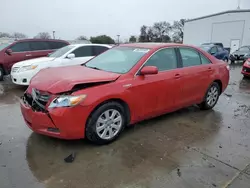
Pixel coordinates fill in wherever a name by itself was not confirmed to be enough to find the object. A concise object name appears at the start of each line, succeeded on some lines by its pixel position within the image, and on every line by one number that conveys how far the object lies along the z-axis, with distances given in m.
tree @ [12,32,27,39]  49.16
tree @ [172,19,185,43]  60.87
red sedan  2.98
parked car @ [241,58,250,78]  9.19
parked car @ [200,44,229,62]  14.64
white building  25.42
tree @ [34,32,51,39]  47.58
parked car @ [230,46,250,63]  16.51
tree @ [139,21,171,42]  56.34
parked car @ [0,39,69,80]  8.53
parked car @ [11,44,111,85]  6.91
